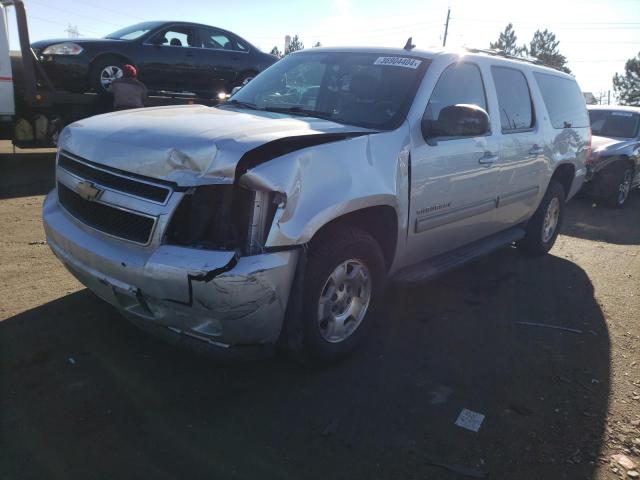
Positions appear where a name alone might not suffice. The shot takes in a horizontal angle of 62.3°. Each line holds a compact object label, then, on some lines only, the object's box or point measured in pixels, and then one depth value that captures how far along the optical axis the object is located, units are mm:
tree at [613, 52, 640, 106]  58188
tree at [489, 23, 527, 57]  65062
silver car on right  9344
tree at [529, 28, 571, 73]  62550
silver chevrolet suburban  2539
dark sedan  9031
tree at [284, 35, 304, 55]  51103
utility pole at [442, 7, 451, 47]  48981
